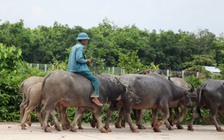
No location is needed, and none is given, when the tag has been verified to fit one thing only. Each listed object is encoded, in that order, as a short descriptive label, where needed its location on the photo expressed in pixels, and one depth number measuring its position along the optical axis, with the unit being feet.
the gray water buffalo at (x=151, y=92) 46.72
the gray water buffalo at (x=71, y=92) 41.52
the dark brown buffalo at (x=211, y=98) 50.14
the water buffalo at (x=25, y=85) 47.99
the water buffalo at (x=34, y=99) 44.83
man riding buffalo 42.80
